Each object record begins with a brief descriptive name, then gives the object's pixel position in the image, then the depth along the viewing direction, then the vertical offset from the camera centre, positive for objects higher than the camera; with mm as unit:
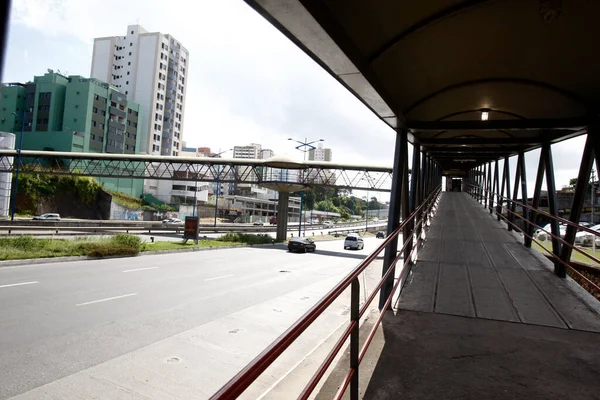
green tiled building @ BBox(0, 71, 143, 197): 61594 +13926
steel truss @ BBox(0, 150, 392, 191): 44688 +4984
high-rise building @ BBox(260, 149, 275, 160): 149500 +23249
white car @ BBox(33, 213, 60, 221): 47766 -2959
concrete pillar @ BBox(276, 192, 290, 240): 44688 -692
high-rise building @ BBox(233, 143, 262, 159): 162750 +25069
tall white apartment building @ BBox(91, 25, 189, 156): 85125 +29379
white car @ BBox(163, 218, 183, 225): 57406 -3028
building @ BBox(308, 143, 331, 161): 138750 +22629
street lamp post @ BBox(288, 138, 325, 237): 47681 +8673
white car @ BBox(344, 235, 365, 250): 39781 -2942
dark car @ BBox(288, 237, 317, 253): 33406 -3018
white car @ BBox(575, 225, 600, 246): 24875 -568
